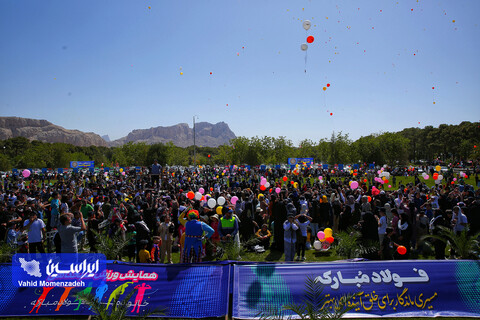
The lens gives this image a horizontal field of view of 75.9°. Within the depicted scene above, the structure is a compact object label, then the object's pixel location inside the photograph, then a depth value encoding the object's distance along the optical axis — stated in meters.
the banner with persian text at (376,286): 5.05
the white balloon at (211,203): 10.22
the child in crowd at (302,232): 8.27
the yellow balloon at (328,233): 8.80
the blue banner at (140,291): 5.08
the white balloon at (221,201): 10.53
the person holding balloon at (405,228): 7.65
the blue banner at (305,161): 43.33
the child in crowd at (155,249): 7.32
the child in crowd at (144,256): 6.78
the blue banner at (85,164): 49.12
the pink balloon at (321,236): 8.76
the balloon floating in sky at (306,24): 9.92
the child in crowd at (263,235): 9.53
